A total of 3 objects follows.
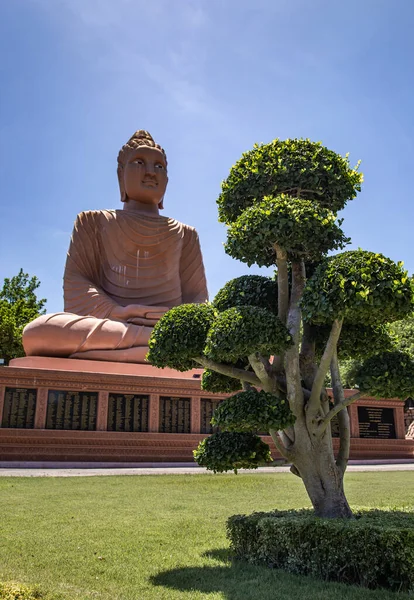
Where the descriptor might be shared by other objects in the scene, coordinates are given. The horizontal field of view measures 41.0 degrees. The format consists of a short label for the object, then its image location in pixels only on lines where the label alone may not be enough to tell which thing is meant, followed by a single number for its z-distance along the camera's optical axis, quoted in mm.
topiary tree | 4828
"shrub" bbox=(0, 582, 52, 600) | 3443
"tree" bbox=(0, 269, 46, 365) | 25438
